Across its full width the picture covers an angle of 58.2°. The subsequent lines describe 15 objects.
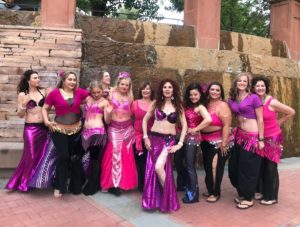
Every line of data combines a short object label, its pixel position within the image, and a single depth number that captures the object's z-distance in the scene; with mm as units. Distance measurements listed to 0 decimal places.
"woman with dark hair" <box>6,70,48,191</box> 3838
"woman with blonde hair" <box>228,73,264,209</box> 3647
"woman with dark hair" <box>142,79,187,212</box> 3529
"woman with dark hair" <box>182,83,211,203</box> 3747
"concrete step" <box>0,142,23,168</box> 4193
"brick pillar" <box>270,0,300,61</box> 8722
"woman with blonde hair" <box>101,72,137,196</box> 3912
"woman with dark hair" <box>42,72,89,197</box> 3747
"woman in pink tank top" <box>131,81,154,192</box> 3955
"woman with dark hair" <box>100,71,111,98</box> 4087
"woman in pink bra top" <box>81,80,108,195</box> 3827
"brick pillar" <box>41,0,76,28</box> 6110
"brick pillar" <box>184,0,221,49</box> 7156
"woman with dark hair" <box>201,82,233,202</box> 3735
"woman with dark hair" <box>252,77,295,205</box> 3724
